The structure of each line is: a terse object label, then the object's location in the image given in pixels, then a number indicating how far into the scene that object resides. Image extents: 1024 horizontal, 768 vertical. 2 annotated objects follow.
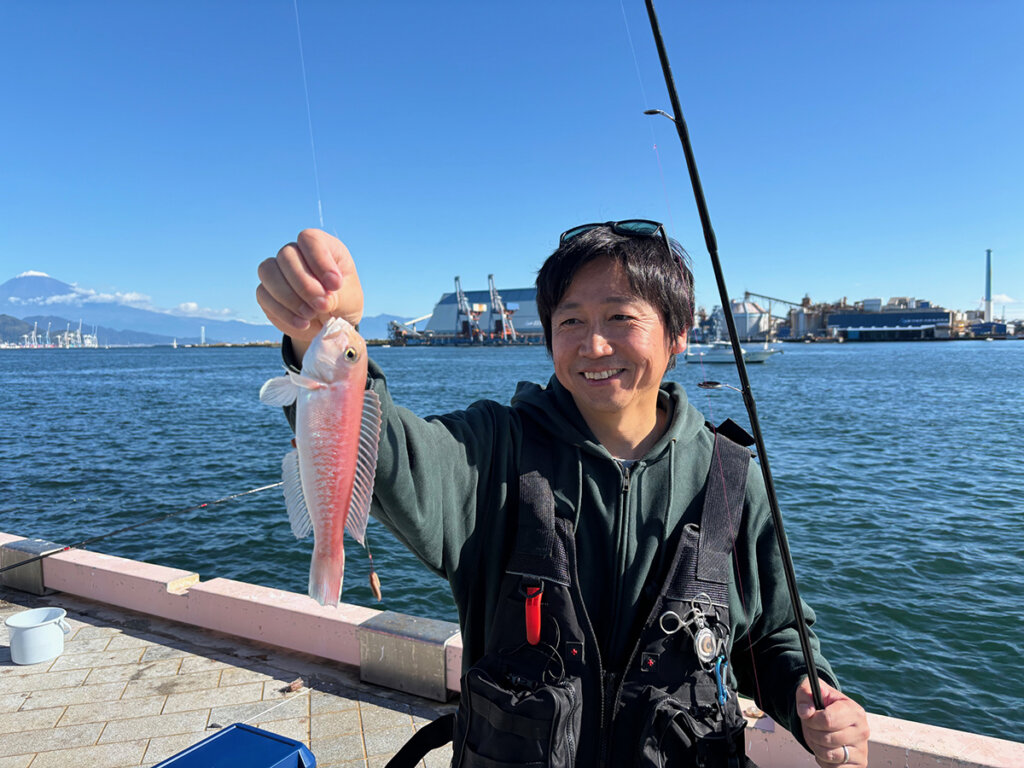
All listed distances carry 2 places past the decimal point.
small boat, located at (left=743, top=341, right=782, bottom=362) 68.94
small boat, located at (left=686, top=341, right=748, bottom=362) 60.58
